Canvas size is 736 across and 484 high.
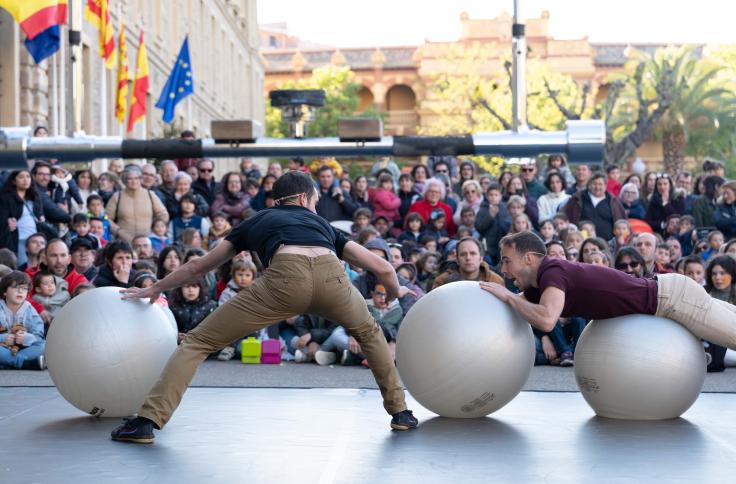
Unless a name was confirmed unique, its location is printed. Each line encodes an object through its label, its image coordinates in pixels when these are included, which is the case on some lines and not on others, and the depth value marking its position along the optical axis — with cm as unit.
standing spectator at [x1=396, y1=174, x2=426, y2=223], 1847
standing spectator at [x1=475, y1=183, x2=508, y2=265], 1718
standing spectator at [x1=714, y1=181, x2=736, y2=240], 1708
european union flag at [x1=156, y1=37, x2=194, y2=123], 2736
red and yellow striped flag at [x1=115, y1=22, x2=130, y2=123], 2592
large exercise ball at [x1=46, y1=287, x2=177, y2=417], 868
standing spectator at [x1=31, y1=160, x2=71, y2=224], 1650
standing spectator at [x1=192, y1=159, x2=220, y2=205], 1902
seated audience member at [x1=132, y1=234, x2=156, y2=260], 1600
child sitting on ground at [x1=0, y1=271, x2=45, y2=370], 1355
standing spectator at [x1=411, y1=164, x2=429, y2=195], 1917
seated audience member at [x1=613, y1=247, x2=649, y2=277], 1359
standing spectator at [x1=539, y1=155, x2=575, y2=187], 1912
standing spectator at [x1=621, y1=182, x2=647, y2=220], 1838
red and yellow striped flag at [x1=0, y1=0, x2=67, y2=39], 1766
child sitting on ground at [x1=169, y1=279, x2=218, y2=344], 1449
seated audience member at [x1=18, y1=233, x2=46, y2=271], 1526
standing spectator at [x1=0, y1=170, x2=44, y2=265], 1591
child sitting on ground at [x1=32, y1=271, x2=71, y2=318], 1441
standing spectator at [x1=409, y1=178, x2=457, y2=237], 1773
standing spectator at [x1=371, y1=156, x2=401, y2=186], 2057
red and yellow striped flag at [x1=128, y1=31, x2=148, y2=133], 2761
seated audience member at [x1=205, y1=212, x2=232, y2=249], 1695
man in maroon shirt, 879
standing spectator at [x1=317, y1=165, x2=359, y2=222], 1805
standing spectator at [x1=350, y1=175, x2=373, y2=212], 1866
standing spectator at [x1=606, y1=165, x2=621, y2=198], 1939
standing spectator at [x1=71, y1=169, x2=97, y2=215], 1745
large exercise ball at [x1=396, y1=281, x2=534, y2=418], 867
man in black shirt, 795
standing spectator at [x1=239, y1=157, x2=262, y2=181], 2098
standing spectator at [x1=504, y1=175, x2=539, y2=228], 1764
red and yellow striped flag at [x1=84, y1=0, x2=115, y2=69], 2331
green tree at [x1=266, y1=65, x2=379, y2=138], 7456
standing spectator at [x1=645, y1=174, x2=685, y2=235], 1825
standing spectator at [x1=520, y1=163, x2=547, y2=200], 1901
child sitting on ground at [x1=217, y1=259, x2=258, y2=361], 1456
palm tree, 5141
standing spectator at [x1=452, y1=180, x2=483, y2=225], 1783
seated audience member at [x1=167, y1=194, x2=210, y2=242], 1745
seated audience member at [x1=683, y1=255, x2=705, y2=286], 1421
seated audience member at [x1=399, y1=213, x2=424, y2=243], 1747
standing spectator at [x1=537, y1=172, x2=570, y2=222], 1797
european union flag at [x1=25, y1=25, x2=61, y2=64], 1811
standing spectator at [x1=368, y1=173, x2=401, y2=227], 1836
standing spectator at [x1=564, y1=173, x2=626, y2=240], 1752
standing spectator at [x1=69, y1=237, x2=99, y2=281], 1498
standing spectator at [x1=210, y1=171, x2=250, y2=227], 1842
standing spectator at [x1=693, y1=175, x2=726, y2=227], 1777
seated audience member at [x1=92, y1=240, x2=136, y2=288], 1427
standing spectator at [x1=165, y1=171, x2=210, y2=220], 1781
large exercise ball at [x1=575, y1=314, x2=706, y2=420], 880
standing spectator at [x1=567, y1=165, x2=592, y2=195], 1830
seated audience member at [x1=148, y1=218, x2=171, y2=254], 1690
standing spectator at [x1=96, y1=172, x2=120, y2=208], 1882
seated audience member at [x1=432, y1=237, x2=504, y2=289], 1340
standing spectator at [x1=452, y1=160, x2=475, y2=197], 2005
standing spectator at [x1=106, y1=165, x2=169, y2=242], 1741
